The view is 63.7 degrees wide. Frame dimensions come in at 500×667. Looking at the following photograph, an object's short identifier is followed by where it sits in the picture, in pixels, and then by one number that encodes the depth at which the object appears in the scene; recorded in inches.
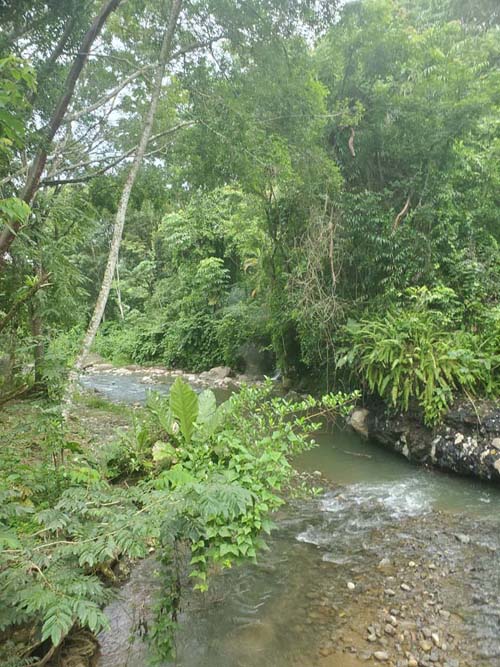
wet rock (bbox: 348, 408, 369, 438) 289.3
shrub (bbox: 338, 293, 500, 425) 238.7
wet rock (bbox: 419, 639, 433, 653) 108.6
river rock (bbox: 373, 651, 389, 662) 105.4
